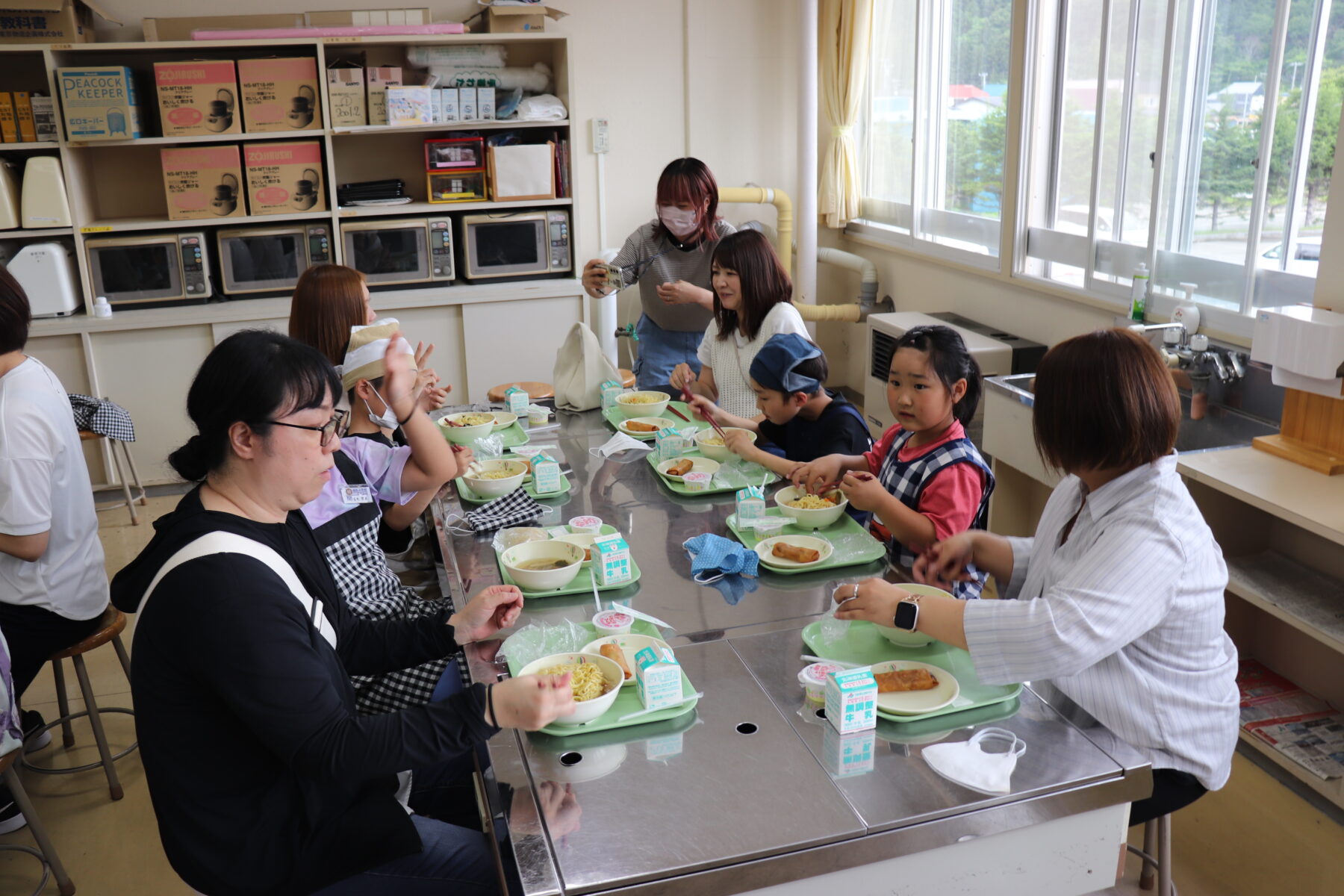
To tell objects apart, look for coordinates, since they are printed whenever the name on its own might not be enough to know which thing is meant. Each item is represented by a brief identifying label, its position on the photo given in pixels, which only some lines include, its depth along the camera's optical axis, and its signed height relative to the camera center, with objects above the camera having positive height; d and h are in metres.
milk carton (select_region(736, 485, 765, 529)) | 2.11 -0.70
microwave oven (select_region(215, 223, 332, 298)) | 4.52 -0.34
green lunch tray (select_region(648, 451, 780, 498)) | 2.38 -0.74
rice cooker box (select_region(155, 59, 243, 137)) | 4.28 +0.35
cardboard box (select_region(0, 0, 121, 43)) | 4.16 +0.66
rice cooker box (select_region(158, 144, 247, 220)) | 4.37 +0.00
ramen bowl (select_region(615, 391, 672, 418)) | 3.02 -0.69
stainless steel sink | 2.90 -0.79
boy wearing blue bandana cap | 2.54 -0.62
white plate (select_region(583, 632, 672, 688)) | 1.58 -0.73
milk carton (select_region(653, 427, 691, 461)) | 2.61 -0.70
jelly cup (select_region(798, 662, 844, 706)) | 1.47 -0.75
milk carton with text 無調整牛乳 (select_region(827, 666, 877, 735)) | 1.38 -0.72
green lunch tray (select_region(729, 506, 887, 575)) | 1.95 -0.74
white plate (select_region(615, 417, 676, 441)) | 2.81 -0.72
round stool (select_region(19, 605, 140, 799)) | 2.37 -1.26
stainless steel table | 1.19 -0.78
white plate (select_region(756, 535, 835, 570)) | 1.92 -0.74
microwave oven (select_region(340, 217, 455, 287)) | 4.62 -0.33
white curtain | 4.97 +0.35
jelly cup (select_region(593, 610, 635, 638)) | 1.67 -0.74
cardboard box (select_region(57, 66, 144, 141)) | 4.18 +0.33
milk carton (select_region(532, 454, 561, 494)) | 2.39 -0.71
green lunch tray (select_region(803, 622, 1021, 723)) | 1.47 -0.76
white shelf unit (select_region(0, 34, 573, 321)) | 4.34 +0.15
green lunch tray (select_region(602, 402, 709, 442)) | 2.82 -0.73
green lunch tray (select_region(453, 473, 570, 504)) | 2.39 -0.75
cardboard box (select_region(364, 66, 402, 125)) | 4.44 +0.40
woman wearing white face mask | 3.61 -0.36
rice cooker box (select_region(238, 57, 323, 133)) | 4.34 +0.36
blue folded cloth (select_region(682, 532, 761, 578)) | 1.92 -0.73
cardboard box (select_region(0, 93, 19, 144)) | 4.20 +0.26
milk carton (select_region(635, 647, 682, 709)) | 1.43 -0.71
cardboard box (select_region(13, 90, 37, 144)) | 4.21 +0.29
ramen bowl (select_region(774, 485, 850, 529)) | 2.09 -0.71
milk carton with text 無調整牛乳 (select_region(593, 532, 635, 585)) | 1.86 -0.71
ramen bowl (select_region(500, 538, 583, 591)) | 1.84 -0.72
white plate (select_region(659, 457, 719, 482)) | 2.51 -0.73
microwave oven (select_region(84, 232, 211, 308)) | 4.41 -0.37
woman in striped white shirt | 1.43 -0.63
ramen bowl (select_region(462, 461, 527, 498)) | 2.36 -0.71
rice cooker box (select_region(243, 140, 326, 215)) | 4.44 +0.01
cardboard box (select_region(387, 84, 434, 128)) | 4.42 +0.29
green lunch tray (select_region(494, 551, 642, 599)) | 1.85 -0.75
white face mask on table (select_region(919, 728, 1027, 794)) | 1.29 -0.77
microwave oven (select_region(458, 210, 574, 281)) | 4.71 -0.33
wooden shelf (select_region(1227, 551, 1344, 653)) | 2.29 -1.05
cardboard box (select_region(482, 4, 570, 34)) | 4.56 +0.68
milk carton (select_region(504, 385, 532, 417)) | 3.14 -0.70
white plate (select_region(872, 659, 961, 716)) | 1.42 -0.75
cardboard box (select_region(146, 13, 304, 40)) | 4.43 +0.69
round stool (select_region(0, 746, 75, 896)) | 2.02 -1.35
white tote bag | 3.18 -0.63
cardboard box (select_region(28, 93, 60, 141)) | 4.22 +0.28
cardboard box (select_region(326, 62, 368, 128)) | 4.41 +0.35
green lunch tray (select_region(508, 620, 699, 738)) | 1.40 -0.76
